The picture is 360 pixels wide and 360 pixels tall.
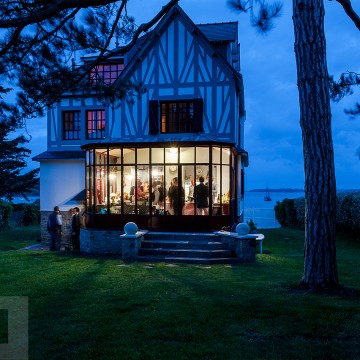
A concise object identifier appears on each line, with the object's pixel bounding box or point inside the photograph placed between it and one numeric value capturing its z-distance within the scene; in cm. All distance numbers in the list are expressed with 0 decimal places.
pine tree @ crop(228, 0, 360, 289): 683
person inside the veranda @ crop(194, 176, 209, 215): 1355
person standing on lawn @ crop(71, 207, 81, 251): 1445
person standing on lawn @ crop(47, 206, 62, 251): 1443
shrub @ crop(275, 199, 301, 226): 2525
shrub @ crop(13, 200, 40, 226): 2969
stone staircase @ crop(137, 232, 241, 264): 1096
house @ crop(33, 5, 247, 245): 1386
